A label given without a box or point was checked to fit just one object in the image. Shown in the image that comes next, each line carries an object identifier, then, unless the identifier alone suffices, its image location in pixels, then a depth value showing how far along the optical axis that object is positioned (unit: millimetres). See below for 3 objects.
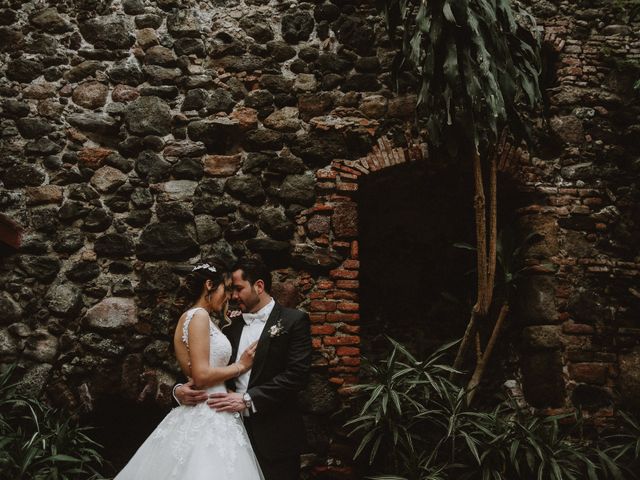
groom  2752
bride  2479
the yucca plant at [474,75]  3287
